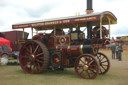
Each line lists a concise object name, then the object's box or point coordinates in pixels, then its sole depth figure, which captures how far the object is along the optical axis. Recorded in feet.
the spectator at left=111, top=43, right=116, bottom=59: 47.47
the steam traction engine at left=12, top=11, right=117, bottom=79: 20.84
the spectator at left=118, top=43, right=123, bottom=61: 42.61
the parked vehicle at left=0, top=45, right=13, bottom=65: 32.86
